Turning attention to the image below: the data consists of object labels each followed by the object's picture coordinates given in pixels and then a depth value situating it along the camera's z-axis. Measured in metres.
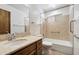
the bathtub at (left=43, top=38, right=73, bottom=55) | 1.84
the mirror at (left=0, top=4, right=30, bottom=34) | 1.65
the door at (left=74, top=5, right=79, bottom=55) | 1.74
